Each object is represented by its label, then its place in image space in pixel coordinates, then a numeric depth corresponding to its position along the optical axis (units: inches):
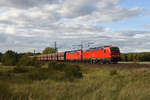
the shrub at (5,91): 330.0
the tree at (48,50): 5147.6
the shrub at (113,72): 710.5
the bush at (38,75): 605.5
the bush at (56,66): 950.4
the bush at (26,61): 1299.0
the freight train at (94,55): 1197.5
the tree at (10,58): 1454.7
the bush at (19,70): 860.4
